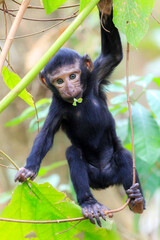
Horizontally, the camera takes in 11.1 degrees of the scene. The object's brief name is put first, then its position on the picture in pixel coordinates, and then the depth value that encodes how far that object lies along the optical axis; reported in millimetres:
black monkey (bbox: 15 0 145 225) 6617
